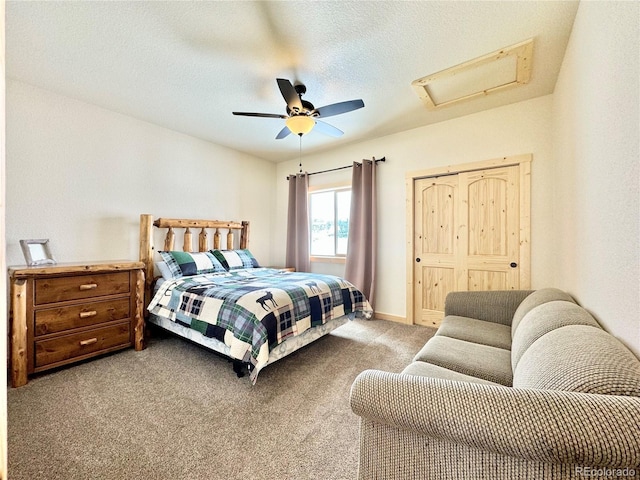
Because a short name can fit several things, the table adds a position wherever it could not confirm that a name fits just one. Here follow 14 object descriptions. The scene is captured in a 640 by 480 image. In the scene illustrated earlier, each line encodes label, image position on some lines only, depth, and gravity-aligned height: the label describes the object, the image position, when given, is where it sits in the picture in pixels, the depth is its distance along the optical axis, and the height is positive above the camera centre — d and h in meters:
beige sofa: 0.62 -0.47
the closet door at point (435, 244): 3.32 -0.04
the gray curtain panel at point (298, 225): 4.55 +0.27
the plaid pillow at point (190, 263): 3.06 -0.28
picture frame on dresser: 2.32 -0.11
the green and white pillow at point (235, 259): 3.60 -0.26
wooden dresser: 2.03 -0.64
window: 4.37 +0.33
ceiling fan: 2.20 +1.13
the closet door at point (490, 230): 2.95 +0.14
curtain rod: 3.80 +1.16
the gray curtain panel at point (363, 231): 3.80 +0.14
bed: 2.03 -0.54
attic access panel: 2.12 +1.50
